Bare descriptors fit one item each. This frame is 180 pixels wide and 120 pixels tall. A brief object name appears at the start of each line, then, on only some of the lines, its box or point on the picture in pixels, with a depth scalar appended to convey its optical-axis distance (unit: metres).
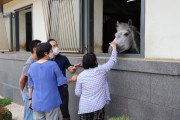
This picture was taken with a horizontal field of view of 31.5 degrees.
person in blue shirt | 3.99
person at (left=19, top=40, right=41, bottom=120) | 4.69
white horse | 4.74
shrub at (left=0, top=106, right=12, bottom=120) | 6.30
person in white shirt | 4.20
